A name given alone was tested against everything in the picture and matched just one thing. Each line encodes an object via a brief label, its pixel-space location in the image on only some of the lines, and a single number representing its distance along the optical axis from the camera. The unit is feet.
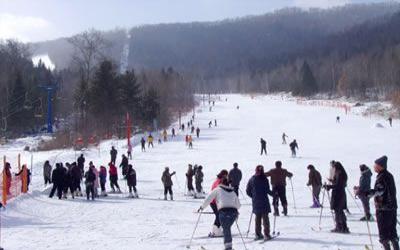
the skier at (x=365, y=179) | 40.75
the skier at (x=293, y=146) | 115.75
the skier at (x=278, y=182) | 44.09
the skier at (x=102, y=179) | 66.95
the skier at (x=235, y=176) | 55.86
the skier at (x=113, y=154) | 98.65
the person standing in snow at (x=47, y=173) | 72.27
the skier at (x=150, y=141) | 143.49
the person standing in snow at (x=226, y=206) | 29.63
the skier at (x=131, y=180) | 65.01
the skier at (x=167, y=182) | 62.28
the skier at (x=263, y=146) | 120.83
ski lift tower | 174.89
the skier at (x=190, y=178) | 65.67
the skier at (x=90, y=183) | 60.75
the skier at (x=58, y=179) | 60.49
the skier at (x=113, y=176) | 68.44
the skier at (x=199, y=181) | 65.41
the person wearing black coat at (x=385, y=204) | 26.25
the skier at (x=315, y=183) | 52.69
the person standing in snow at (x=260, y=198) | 34.01
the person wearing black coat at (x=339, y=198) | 35.35
